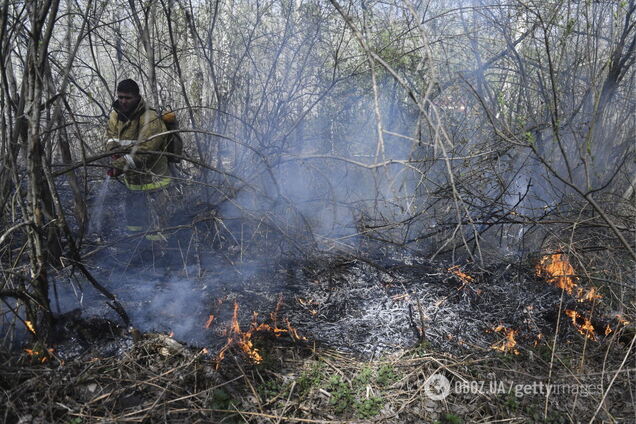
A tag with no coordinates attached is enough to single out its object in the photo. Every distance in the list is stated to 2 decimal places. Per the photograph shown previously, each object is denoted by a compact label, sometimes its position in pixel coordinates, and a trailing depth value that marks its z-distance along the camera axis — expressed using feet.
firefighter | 16.08
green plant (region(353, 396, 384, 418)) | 9.90
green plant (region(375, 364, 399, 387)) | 10.77
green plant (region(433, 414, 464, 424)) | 9.74
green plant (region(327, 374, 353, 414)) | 10.08
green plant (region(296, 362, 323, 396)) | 10.44
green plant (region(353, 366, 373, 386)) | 10.75
